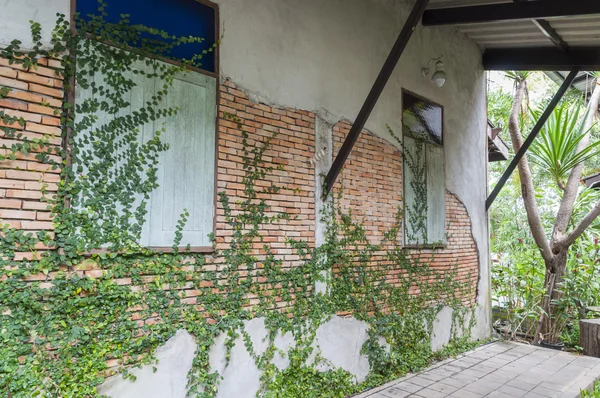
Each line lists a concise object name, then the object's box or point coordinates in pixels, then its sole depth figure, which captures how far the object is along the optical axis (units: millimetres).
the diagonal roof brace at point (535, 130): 6621
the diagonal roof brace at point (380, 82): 4316
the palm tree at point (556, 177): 6957
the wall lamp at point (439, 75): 5824
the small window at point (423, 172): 5746
